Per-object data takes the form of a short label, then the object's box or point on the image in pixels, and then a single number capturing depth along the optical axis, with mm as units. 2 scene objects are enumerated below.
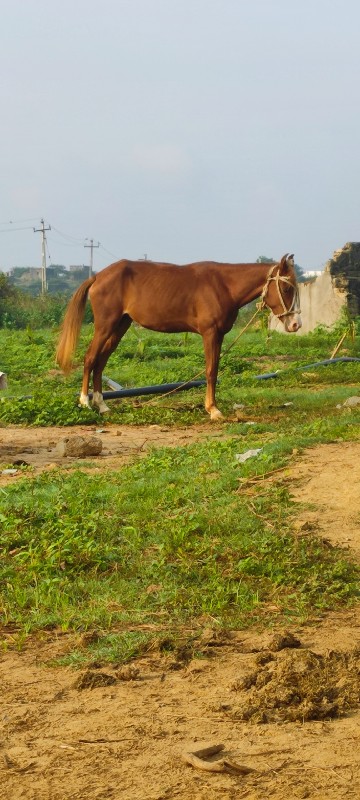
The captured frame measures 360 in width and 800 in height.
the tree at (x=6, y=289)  32125
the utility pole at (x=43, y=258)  53491
